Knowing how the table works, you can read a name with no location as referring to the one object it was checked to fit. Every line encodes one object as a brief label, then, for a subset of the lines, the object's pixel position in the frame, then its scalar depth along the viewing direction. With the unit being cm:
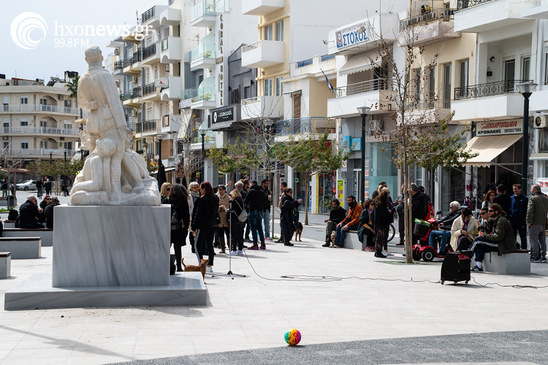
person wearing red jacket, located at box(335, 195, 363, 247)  2197
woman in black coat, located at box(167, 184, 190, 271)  1446
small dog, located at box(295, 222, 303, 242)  2400
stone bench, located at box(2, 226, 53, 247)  2052
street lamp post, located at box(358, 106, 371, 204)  2628
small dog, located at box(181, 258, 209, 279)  1362
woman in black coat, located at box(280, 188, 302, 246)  2244
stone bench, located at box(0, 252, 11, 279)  1414
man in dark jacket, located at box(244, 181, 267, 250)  2097
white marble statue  1193
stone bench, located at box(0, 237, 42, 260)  1796
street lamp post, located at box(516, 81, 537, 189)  1922
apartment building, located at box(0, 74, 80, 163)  11025
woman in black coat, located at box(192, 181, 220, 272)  1540
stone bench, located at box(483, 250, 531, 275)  1585
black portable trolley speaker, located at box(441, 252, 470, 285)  1412
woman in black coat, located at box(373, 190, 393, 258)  1889
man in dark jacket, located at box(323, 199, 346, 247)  2247
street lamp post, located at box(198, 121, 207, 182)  6130
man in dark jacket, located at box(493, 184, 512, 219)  1948
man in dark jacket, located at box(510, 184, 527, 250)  1894
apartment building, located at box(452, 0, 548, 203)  2820
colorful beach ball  859
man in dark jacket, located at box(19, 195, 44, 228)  2150
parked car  8712
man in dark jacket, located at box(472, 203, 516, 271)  1566
